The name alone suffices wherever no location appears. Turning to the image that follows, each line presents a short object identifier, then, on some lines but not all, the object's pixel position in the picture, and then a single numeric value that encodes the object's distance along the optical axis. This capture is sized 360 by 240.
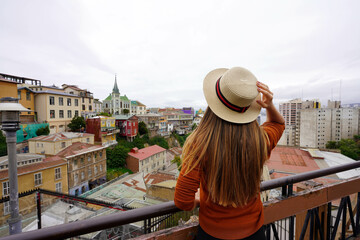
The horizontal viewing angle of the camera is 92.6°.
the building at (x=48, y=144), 12.72
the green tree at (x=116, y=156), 19.08
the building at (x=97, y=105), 32.66
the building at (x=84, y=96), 22.16
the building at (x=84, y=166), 12.44
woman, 0.79
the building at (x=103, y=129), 19.66
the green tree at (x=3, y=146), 12.68
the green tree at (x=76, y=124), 18.72
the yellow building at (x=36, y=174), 8.84
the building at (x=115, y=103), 37.62
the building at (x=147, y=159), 19.19
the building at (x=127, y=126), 24.62
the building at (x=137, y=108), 42.86
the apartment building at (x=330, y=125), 38.97
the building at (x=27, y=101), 16.41
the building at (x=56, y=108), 17.34
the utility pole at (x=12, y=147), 2.22
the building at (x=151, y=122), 29.69
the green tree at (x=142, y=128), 27.33
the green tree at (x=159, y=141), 28.26
